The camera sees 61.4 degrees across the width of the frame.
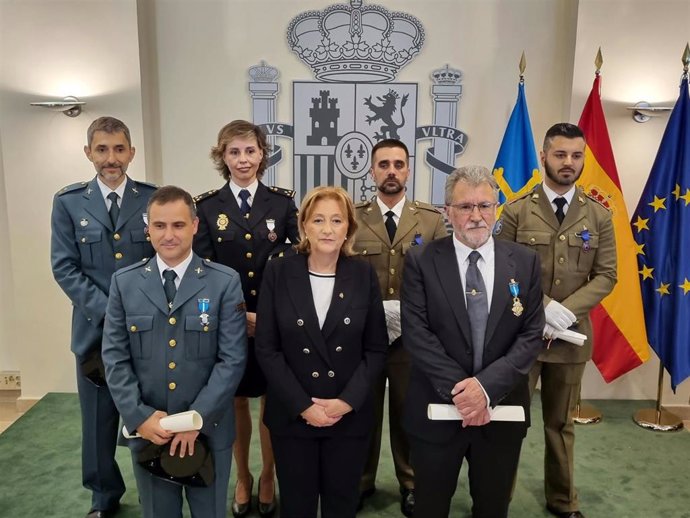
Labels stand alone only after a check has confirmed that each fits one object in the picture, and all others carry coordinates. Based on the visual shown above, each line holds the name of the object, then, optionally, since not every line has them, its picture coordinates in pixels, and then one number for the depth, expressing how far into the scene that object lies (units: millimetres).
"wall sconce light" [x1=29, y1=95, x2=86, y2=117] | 3861
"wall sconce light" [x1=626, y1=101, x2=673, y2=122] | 3881
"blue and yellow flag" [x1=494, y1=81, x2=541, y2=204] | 3969
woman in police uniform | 2568
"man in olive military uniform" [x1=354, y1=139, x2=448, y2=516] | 2648
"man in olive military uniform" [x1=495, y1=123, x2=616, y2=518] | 2588
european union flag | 3660
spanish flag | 3777
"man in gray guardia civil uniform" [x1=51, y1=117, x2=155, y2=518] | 2502
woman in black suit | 2082
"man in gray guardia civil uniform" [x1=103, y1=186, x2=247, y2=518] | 2025
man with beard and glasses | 2051
